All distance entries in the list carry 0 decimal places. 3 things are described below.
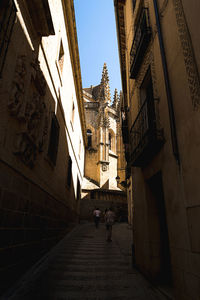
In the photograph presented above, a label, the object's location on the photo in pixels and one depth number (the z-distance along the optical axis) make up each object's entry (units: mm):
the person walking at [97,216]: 12914
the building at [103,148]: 23781
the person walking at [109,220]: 8055
